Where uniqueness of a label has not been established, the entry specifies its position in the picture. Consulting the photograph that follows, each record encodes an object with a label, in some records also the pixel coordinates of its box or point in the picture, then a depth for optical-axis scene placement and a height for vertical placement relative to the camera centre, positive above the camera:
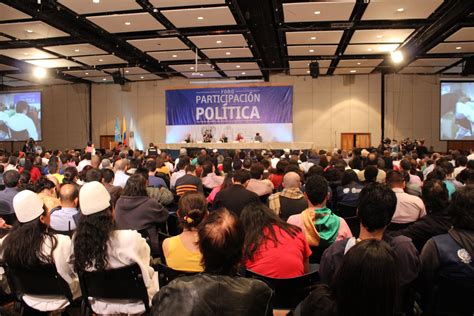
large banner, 17.94 +1.13
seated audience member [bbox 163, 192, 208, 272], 2.55 -0.68
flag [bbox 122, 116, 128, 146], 18.72 +0.18
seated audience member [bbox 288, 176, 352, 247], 3.02 -0.66
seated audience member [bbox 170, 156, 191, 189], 6.46 -0.53
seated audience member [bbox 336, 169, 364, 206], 5.07 -0.65
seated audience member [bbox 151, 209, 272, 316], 1.46 -0.55
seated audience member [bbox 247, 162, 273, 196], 5.23 -0.62
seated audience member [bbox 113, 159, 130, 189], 6.03 -0.53
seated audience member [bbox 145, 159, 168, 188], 5.93 -0.61
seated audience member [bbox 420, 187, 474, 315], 2.23 -0.73
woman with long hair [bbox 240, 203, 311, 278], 2.50 -0.68
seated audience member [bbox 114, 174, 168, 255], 3.80 -0.69
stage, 15.90 -0.29
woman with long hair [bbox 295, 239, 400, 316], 1.20 -0.44
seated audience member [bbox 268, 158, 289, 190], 6.18 -0.57
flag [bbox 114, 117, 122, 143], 18.31 +0.27
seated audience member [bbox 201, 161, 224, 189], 6.12 -0.60
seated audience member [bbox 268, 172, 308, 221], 4.07 -0.66
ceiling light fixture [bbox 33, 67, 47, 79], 14.66 +2.57
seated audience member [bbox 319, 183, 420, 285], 2.22 -0.57
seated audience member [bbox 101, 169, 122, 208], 4.97 -0.53
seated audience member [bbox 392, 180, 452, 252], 3.00 -0.62
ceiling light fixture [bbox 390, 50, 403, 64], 12.23 +2.47
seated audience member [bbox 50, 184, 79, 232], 3.63 -0.66
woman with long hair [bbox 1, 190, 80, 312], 2.46 -0.66
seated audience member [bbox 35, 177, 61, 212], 4.28 -0.59
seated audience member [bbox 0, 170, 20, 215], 4.69 -0.62
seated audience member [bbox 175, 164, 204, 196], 5.46 -0.62
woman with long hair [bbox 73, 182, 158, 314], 2.38 -0.65
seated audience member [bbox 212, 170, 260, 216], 4.31 -0.64
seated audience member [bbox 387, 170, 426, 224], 3.91 -0.71
